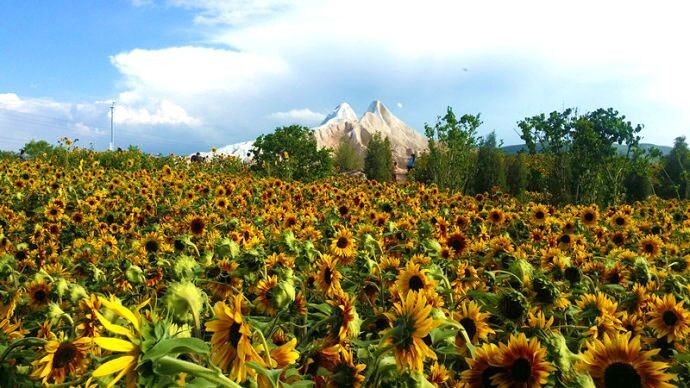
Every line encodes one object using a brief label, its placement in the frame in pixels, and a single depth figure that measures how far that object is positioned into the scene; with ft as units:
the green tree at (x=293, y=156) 49.85
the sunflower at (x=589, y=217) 18.90
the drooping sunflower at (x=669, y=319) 7.27
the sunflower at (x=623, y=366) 4.78
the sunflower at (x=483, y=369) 4.66
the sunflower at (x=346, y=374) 4.88
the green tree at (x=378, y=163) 71.82
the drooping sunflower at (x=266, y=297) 6.61
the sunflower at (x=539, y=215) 19.40
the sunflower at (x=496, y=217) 18.52
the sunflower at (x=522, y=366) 4.53
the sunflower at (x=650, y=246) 14.97
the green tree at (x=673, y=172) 61.11
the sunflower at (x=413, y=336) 4.29
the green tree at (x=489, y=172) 54.54
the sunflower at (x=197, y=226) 14.15
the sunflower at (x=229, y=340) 4.07
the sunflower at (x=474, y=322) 6.38
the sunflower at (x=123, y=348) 3.05
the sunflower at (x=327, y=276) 7.64
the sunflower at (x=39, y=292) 8.04
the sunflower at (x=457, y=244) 12.42
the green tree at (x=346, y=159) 97.81
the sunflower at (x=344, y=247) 10.87
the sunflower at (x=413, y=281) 7.03
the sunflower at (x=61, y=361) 4.76
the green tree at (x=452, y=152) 53.26
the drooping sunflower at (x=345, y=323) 5.39
